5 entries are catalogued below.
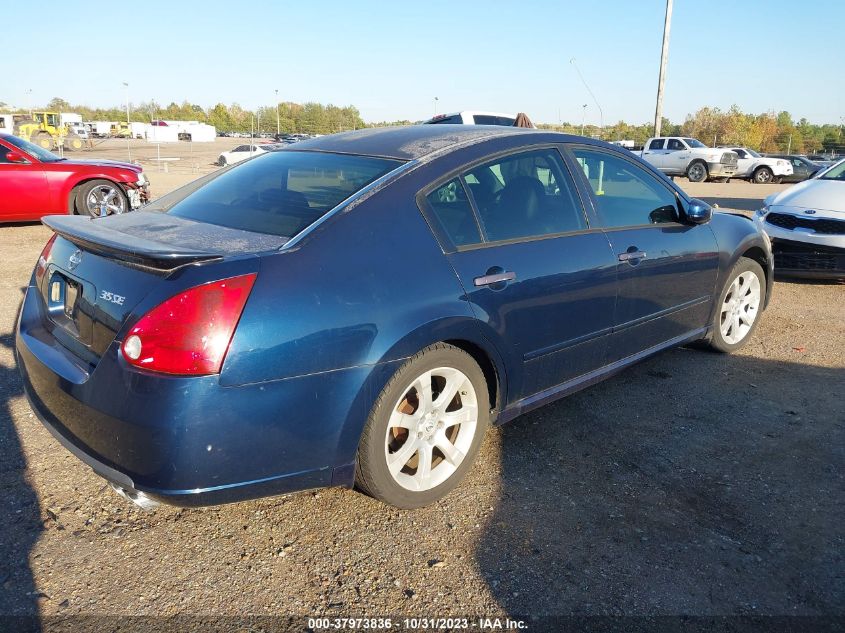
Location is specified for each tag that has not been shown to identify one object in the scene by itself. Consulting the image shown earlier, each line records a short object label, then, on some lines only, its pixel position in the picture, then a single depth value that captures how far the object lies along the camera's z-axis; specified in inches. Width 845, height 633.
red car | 371.7
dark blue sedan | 89.4
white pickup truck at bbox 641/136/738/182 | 1067.3
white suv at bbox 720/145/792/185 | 1096.8
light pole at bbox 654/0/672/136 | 945.7
